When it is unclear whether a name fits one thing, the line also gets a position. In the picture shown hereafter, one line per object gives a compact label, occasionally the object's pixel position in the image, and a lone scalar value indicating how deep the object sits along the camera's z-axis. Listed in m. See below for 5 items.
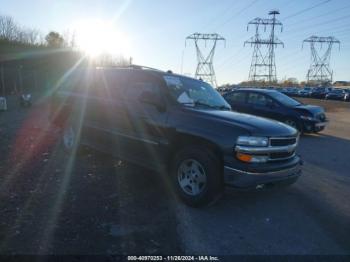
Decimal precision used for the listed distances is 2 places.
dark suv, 4.41
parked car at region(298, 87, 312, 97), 55.40
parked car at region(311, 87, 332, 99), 50.88
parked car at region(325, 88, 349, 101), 44.56
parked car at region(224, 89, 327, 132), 11.81
